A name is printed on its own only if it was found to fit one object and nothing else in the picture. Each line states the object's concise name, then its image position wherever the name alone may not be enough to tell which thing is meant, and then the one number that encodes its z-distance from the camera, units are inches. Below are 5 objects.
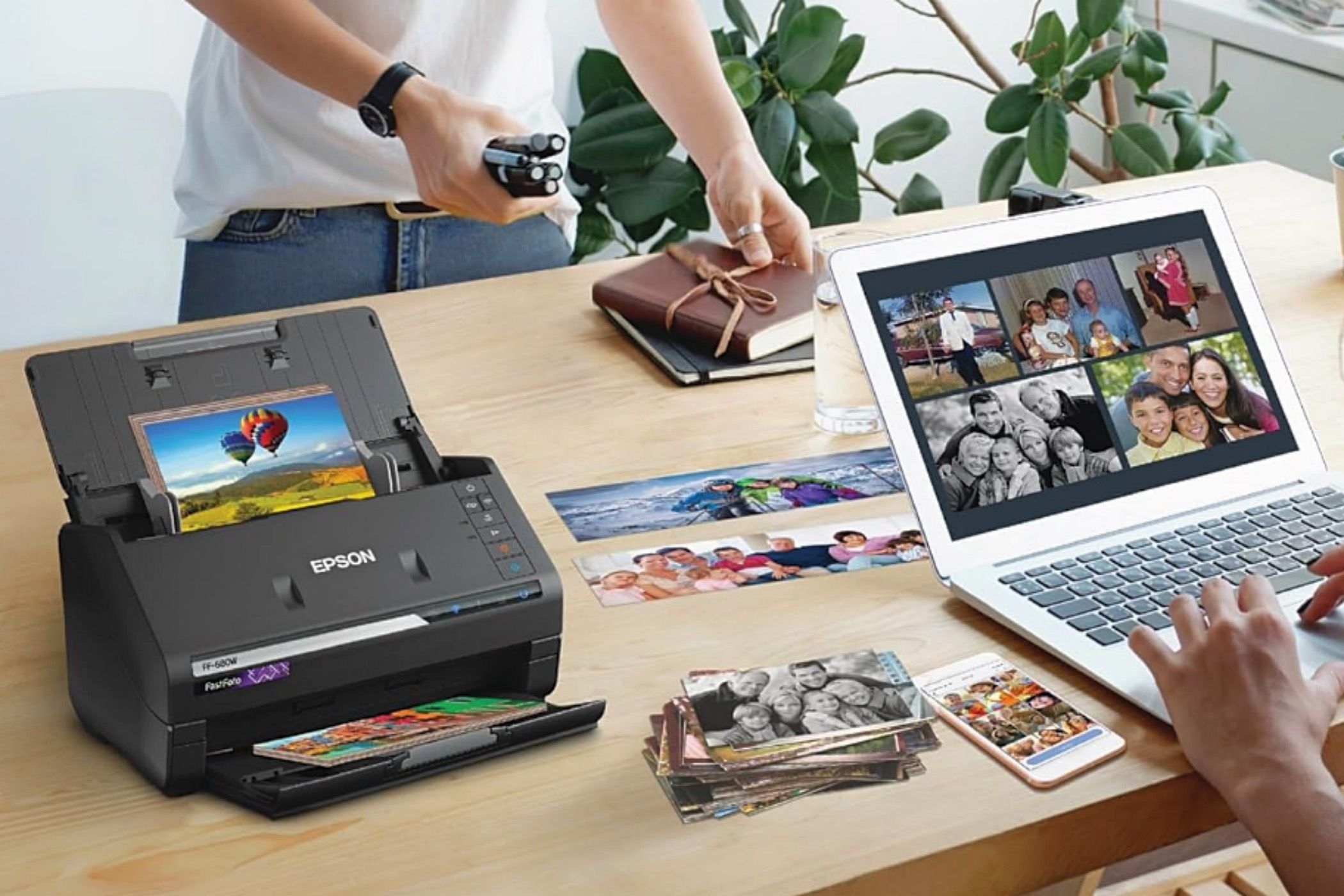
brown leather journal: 116.5
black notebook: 115.5
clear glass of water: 110.1
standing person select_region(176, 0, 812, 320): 123.3
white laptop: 97.2
